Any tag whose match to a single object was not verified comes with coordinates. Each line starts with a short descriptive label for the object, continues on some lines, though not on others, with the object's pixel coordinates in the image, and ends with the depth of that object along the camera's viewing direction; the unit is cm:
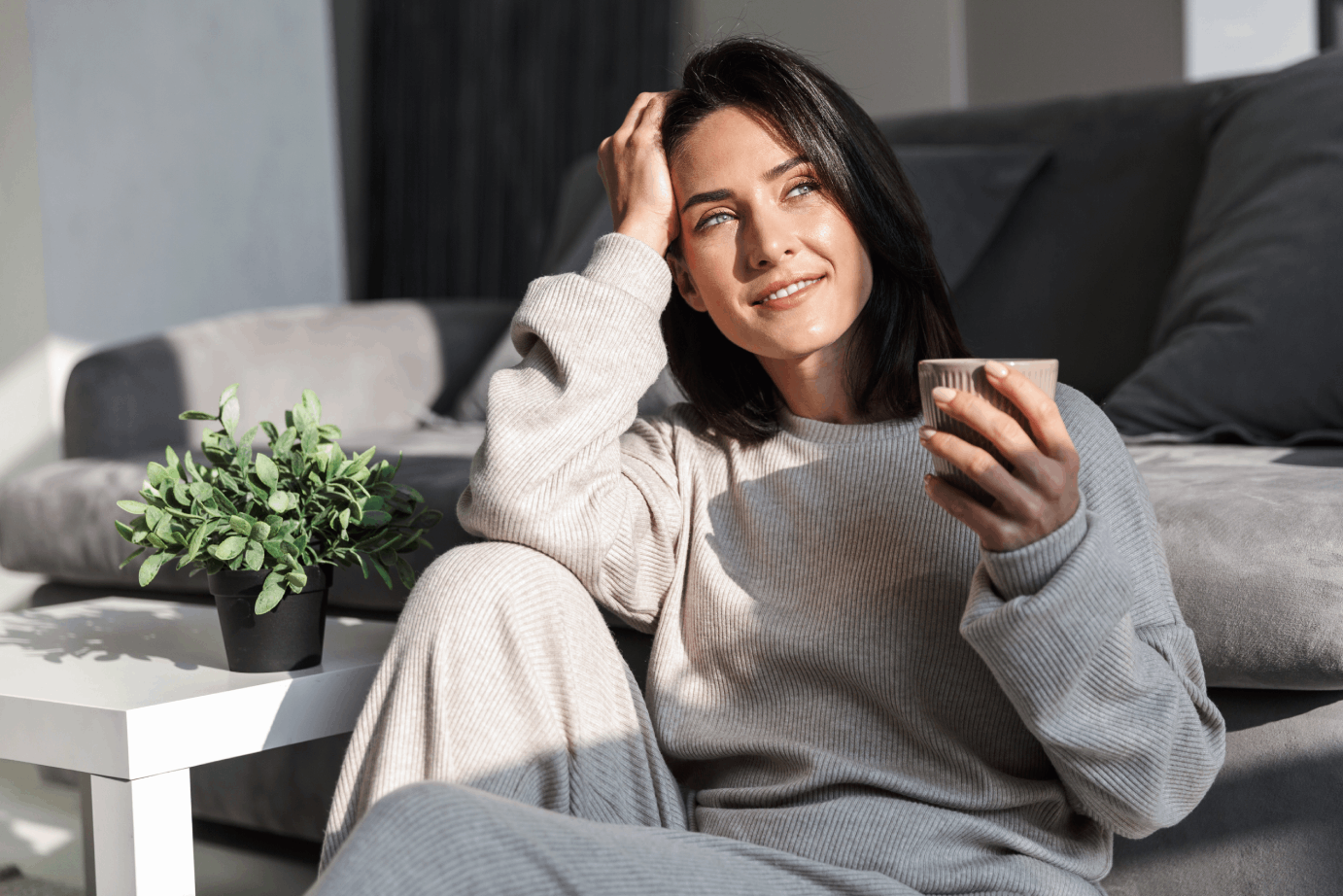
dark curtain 399
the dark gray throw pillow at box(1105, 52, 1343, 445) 144
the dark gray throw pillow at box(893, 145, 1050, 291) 182
